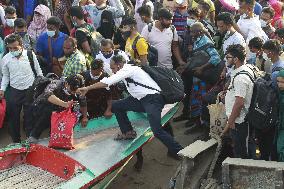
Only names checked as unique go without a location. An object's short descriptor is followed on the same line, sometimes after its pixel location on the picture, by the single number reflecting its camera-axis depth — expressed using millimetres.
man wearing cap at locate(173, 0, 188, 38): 9836
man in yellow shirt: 8648
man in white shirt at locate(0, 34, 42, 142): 8141
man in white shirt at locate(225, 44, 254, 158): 6332
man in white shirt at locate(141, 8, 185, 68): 9211
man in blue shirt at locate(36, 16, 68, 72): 9055
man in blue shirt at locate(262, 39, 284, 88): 7023
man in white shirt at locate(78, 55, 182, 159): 7271
